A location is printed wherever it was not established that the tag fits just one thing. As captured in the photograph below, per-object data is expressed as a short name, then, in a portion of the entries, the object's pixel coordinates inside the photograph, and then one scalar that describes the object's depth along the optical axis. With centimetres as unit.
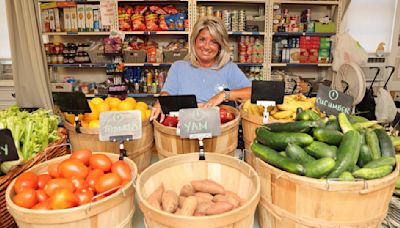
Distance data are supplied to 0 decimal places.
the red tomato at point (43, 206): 82
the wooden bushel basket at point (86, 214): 77
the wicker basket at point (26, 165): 102
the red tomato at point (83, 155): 105
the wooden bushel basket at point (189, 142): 122
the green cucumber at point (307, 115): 116
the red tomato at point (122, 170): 95
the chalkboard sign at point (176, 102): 129
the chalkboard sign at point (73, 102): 127
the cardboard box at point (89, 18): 375
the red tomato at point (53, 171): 101
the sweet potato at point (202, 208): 84
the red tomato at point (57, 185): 90
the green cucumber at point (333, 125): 109
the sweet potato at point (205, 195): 96
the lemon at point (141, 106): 153
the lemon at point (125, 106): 149
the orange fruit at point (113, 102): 155
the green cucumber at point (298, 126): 108
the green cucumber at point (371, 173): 85
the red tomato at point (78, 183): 93
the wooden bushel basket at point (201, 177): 74
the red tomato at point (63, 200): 81
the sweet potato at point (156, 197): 86
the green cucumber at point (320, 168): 86
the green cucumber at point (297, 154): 95
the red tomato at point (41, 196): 89
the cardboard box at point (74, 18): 375
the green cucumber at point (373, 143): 101
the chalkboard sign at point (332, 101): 124
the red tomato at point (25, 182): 91
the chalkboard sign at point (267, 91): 133
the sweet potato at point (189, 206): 83
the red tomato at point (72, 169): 97
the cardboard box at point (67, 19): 375
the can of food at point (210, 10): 381
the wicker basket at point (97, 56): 380
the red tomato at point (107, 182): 90
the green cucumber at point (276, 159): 87
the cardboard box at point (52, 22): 377
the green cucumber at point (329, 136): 102
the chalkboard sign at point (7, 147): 98
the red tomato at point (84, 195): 85
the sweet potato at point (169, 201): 86
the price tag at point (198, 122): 108
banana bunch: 144
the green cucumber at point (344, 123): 106
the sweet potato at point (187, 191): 100
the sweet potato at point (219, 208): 81
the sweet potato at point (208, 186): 99
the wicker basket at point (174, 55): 381
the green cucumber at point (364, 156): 98
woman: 210
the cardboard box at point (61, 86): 382
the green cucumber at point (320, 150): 96
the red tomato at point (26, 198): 84
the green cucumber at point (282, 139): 101
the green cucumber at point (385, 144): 103
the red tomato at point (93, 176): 94
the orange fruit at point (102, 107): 148
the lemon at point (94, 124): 130
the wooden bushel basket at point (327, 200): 82
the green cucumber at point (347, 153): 88
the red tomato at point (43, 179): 96
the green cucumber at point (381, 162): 90
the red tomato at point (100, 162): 102
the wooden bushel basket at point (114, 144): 127
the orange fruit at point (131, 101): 153
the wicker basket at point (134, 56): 376
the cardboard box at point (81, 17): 375
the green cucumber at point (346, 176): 84
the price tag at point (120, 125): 109
